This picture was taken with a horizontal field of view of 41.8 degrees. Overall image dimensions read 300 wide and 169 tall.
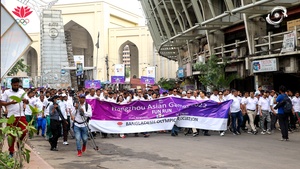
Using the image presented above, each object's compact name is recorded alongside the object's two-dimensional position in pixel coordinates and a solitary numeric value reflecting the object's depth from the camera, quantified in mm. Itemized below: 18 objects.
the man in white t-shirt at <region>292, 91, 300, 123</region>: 15852
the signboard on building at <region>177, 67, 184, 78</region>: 32625
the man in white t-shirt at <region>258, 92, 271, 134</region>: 15023
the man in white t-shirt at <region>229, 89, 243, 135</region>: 14461
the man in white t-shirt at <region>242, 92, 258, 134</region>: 14910
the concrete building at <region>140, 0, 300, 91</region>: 18188
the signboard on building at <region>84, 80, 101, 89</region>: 34469
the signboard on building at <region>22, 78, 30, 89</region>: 39175
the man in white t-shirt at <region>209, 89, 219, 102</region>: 14995
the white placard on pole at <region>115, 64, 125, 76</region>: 43584
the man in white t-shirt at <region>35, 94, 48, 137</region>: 14352
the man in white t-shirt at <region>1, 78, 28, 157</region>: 7910
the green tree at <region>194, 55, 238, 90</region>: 21859
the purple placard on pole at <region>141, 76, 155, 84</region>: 37438
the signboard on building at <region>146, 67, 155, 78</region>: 44625
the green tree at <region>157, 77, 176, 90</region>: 36562
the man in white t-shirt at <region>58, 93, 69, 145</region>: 11778
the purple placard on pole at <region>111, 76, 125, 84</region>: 38875
